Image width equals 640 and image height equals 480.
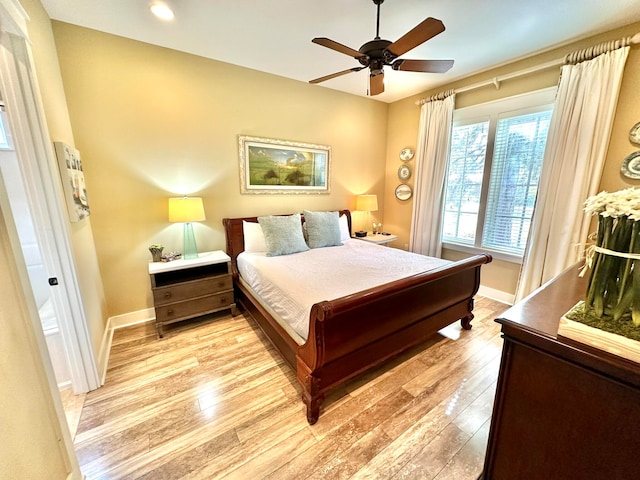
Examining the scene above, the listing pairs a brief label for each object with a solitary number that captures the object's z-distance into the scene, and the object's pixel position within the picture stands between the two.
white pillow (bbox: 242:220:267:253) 3.04
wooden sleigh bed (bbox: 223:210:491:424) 1.53
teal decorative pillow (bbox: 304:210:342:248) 3.24
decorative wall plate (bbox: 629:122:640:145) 2.22
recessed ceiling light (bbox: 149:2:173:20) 1.98
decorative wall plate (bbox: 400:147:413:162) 4.03
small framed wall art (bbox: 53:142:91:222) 1.79
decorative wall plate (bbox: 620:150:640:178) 2.24
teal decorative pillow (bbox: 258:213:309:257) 2.90
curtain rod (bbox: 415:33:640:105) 2.20
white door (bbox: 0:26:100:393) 1.42
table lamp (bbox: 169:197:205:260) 2.56
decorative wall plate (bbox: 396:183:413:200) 4.15
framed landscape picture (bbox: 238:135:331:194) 3.18
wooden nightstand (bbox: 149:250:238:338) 2.48
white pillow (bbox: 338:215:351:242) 3.61
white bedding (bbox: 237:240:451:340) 1.86
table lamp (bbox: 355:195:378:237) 3.98
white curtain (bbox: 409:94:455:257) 3.50
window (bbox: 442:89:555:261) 2.89
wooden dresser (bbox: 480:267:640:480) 0.78
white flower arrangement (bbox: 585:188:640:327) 0.77
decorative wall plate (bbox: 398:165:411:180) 4.11
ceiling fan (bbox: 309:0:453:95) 1.53
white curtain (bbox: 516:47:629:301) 2.32
